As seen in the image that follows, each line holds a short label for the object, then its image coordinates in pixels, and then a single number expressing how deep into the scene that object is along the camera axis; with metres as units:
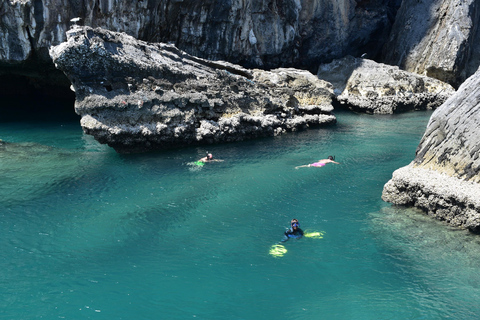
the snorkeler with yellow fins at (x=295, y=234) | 10.44
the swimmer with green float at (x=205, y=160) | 17.49
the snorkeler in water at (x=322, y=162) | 17.23
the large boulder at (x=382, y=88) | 31.91
